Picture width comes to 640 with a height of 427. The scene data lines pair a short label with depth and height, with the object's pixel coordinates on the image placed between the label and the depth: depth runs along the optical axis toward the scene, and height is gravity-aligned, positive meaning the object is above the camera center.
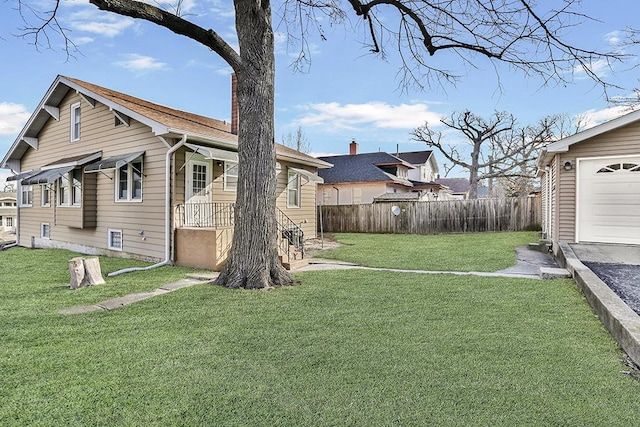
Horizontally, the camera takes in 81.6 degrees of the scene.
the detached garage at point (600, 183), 8.67 +0.72
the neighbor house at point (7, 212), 29.84 -0.20
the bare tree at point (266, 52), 6.35 +2.95
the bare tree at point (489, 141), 28.64 +5.87
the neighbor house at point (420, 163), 36.25 +4.94
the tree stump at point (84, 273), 6.50 -1.12
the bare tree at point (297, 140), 39.03 +7.54
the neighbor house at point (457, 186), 43.73 +3.31
